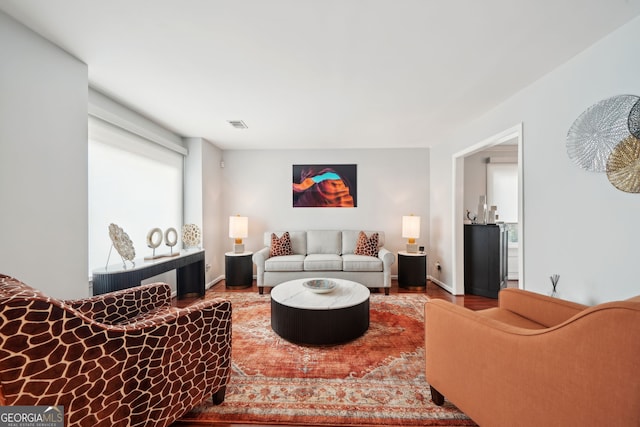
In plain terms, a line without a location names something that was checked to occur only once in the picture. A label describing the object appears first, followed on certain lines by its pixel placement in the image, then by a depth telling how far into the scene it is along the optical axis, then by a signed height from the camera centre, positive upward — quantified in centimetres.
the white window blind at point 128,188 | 246 +30
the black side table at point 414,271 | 387 -94
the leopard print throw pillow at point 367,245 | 402 -55
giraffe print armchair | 85 -65
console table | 221 -63
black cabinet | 344 -69
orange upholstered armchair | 79 -64
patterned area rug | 145 -121
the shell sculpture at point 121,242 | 234 -30
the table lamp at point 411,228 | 402 -27
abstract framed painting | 456 +49
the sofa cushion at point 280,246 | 411 -57
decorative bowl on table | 250 -78
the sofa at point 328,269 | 370 -87
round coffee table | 217 -97
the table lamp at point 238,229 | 406 -28
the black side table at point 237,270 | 391 -93
